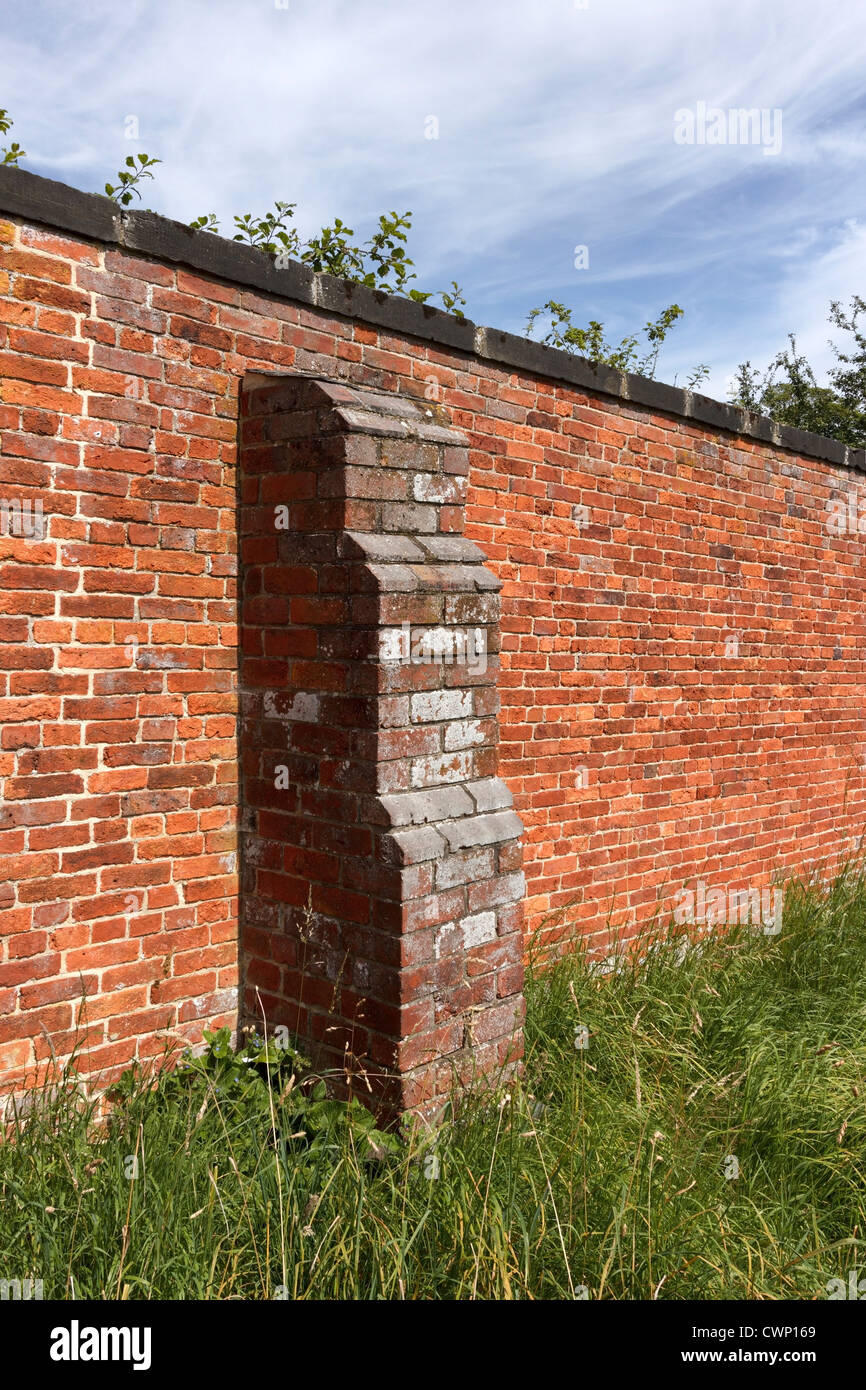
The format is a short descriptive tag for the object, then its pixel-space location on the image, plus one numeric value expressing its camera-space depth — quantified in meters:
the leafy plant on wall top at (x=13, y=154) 5.09
